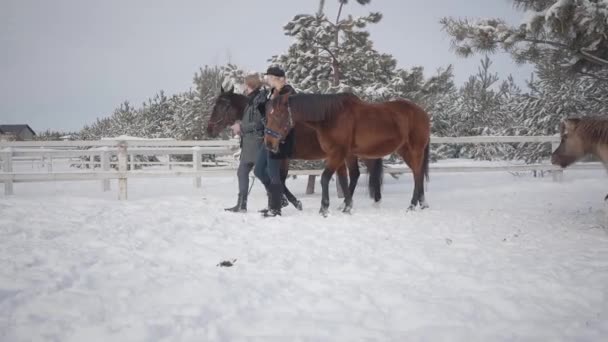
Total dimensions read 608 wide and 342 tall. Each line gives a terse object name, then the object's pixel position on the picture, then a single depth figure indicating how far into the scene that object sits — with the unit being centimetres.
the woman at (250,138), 521
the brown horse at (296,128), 616
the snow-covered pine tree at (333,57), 823
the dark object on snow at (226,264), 290
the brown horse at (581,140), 428
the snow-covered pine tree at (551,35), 361
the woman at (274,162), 505
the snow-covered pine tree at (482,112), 1642
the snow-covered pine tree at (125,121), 3142
